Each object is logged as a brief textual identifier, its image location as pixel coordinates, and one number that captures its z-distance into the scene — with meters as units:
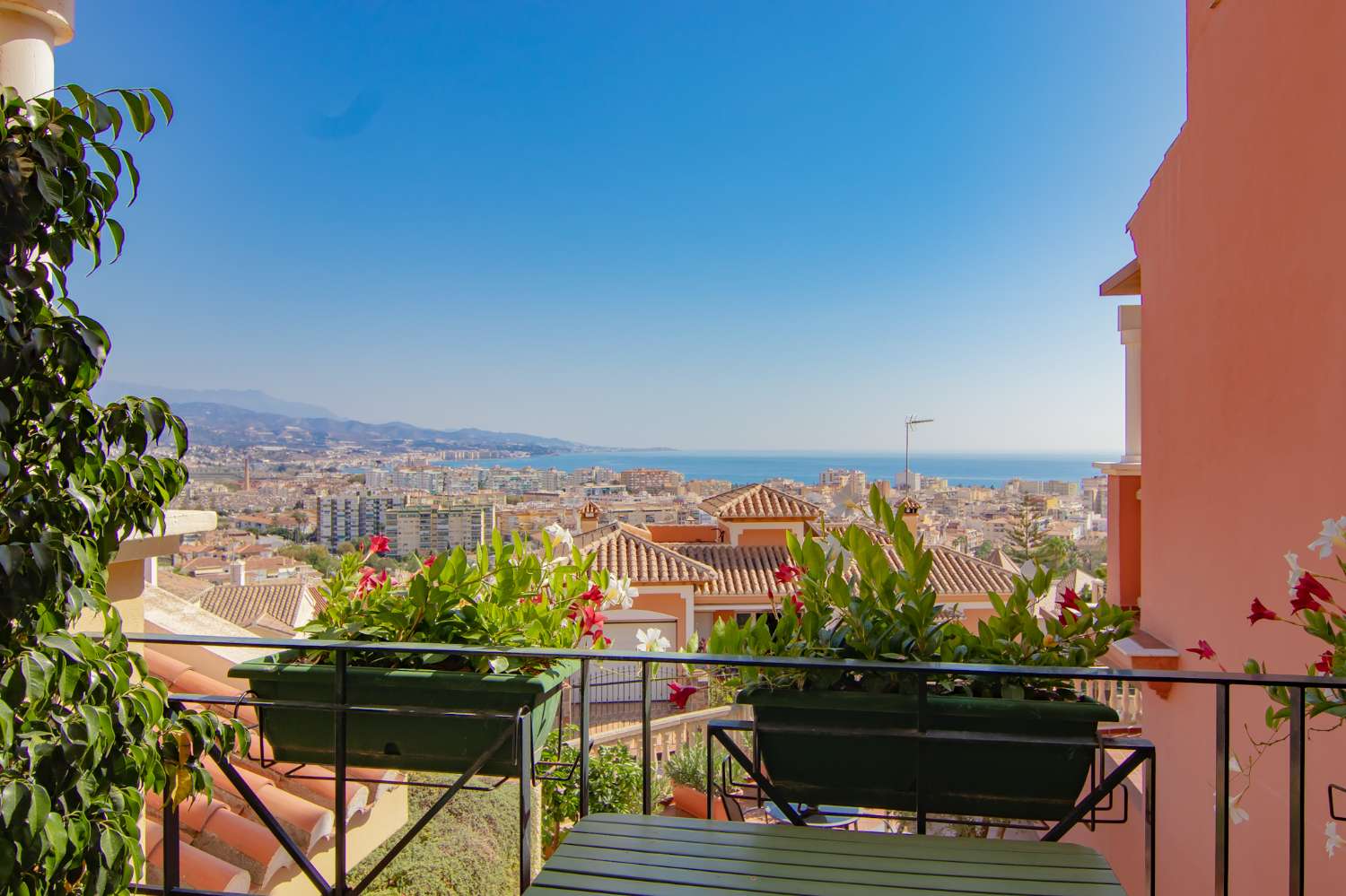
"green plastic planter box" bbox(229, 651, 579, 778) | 1.51
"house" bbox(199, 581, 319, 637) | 12.08
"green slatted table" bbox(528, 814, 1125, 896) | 1.15
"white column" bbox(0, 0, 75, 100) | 1.54
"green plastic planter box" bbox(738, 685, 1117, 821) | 1.38
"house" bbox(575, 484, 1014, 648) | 14.35
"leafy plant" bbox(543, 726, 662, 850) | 6.92
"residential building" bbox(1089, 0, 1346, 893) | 2.28
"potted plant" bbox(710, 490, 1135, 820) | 1.40
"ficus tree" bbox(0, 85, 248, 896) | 1.17
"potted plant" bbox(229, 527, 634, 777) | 1.53
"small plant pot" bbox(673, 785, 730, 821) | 7.91
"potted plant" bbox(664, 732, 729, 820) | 8.00
